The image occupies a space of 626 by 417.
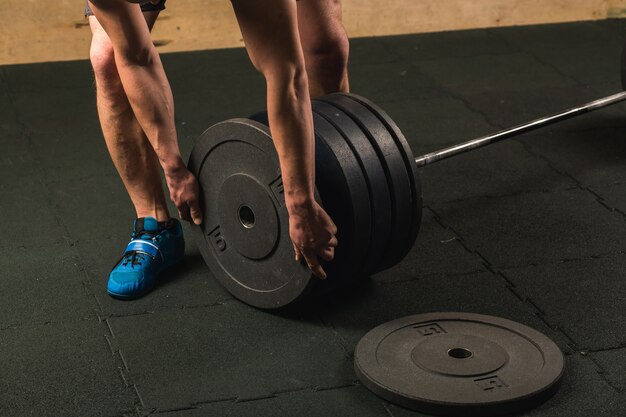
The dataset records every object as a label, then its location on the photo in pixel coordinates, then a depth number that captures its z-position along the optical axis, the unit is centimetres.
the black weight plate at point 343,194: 204
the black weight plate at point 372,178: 208
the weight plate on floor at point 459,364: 182
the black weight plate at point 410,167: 213
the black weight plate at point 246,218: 209
